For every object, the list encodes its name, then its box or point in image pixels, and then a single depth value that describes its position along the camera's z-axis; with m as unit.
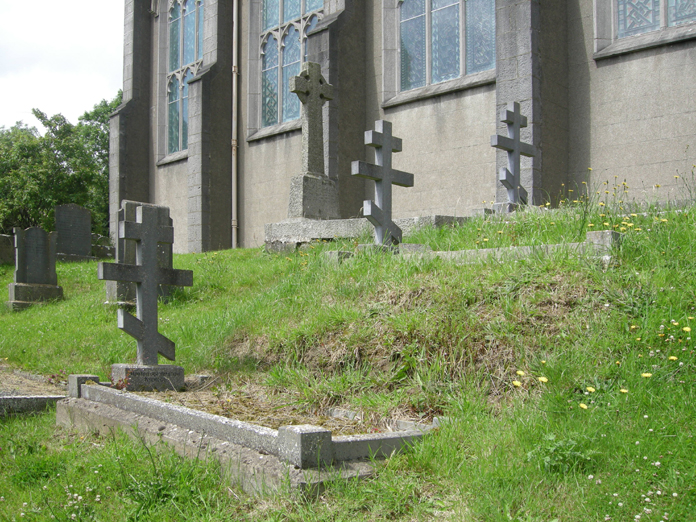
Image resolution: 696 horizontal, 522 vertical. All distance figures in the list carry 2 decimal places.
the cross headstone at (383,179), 6.51
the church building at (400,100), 10.15
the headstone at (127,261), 8.70
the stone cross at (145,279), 4.95
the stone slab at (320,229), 7.37
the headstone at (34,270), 10.52
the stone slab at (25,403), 4.59
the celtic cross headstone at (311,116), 10.28
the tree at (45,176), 25.20
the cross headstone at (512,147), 7.99
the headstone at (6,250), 14.04
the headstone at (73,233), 14.27
